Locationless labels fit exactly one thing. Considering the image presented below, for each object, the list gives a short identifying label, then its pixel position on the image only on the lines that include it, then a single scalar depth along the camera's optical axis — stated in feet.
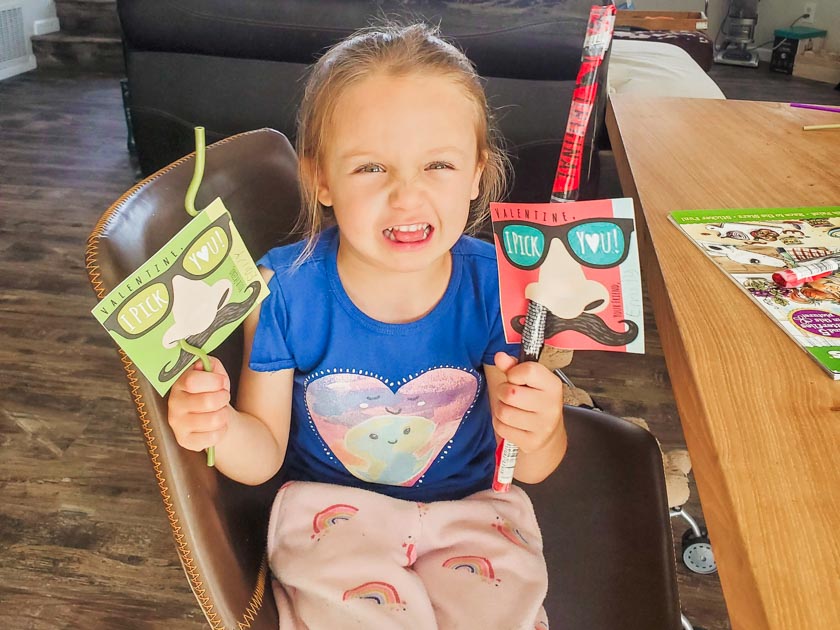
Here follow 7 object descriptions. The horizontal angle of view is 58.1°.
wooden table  1.48
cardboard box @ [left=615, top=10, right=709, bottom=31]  15.57
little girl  2.61
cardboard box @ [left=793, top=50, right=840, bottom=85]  17.17
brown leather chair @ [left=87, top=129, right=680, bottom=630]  2.26
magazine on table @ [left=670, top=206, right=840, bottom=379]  2.23
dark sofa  7.47
